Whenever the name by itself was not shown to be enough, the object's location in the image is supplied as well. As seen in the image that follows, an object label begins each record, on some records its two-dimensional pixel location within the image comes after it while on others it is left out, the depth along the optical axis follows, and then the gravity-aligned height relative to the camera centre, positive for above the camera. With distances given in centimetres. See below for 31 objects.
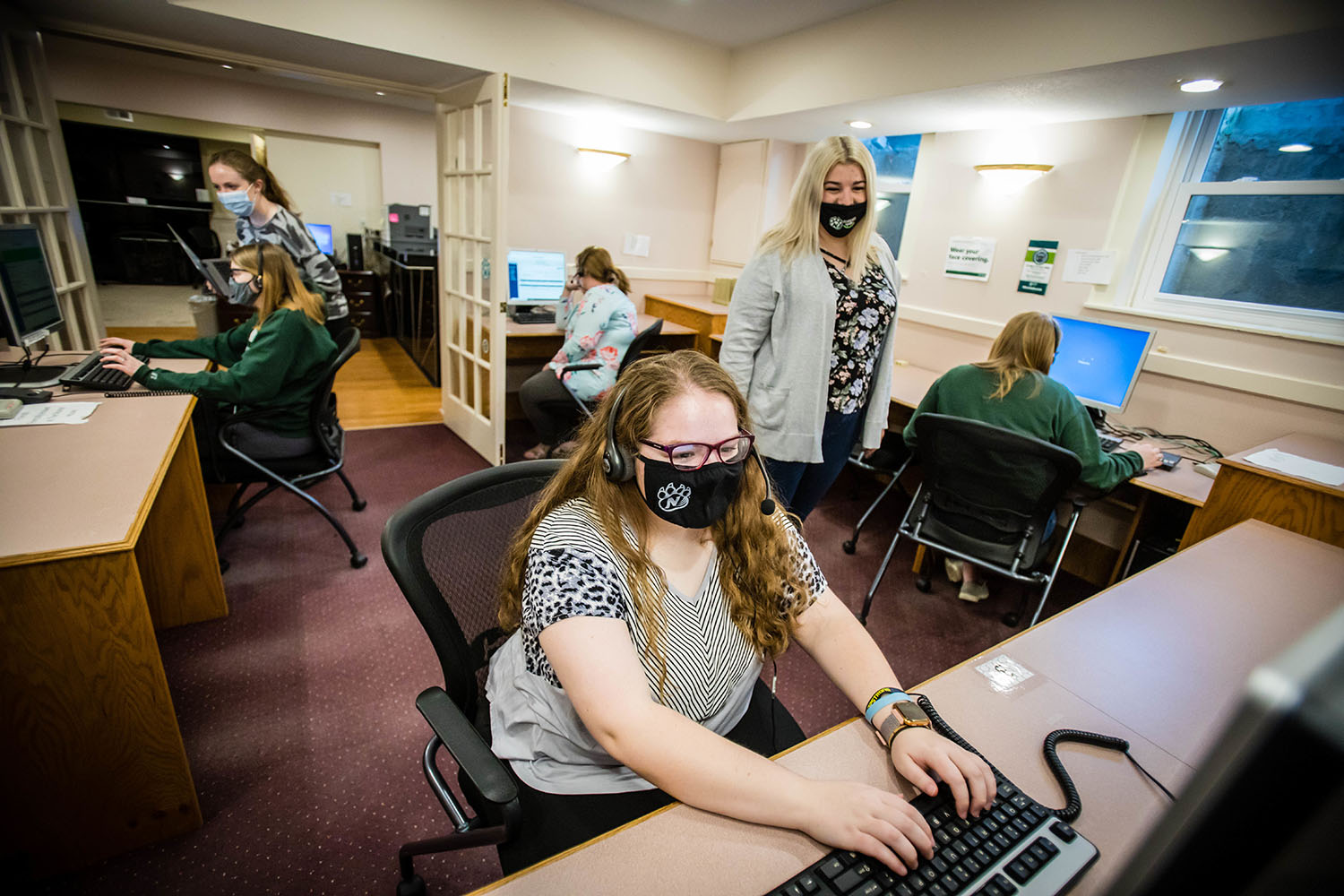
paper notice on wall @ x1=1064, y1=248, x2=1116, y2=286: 275 +0
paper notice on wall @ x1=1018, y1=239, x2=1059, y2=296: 293 -2
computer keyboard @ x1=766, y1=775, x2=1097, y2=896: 69 -65
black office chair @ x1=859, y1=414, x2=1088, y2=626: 191 -73
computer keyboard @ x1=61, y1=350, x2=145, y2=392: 195 -63
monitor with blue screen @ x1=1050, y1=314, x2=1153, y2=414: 248 -36
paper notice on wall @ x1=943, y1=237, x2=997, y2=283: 320 -2
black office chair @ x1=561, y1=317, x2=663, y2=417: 307 -59
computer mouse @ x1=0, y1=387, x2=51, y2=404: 180 -64
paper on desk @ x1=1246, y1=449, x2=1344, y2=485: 171 -48
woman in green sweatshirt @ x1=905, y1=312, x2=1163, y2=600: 203 -43
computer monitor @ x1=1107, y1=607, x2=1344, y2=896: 17 -15
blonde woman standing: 179 -22
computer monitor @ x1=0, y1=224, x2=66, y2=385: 187 -41
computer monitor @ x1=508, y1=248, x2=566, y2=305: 409 -41
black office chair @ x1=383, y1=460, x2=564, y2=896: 90 -64
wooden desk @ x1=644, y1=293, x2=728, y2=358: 417 -57
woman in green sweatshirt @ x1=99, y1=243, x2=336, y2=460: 214 -60
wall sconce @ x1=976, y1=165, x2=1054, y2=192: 290 +37
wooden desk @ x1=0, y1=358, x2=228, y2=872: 116 -91
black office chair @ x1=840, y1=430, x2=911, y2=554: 281 -91
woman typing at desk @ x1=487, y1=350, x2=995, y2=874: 78 -59
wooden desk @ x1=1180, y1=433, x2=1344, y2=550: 164 -56
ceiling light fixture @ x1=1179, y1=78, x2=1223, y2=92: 209 +61
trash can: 477 -99
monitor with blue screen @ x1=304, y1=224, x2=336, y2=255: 610 -45
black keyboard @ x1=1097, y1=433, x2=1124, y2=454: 237 -62
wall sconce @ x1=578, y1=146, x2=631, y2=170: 415 +37
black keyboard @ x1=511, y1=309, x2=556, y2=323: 407 -66
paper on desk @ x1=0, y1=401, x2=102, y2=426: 165 -64
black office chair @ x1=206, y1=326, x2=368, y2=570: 224 -96
